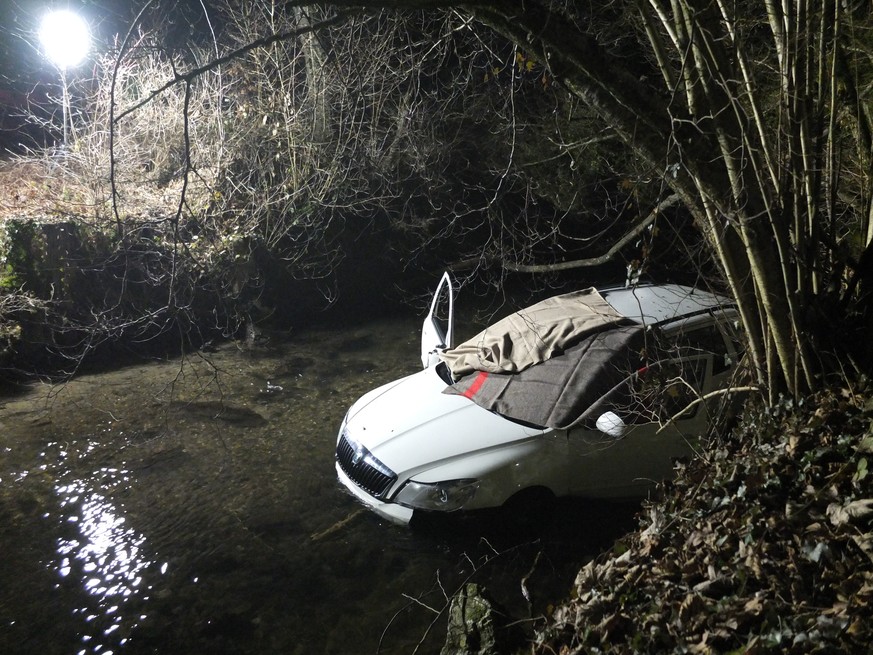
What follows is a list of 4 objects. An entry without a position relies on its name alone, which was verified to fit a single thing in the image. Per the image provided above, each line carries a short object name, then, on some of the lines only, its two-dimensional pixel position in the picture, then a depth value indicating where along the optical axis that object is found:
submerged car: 5.21
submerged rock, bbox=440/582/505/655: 4.17
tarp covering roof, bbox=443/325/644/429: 5.35
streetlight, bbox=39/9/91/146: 7.07
